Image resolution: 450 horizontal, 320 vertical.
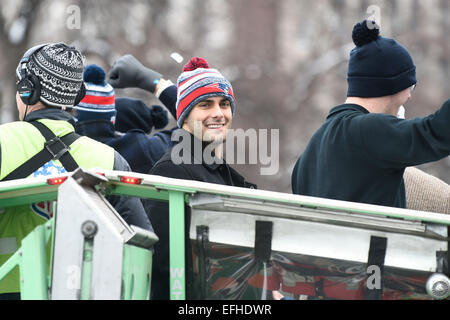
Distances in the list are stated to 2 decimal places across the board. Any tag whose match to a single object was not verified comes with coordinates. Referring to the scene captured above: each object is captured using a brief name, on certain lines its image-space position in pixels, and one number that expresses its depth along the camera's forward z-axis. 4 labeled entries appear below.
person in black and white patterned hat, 6.90
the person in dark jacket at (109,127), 10.96
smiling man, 8.02
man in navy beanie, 6.96
